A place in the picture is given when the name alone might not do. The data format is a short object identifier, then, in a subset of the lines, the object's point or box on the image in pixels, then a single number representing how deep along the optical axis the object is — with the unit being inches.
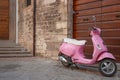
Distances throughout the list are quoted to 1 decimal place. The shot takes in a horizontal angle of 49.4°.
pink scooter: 131.2
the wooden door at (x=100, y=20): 150.9
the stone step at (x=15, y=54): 224.2
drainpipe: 225.2
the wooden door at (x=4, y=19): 285.3
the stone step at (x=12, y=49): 235.2
